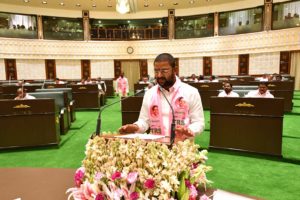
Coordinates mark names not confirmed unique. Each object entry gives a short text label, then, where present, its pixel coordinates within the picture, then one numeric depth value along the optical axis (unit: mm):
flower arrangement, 861
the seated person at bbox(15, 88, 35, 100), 6215
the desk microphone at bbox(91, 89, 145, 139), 1280
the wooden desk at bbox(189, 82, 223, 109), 9102
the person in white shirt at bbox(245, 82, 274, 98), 6028
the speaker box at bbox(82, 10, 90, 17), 18703
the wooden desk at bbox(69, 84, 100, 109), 9938
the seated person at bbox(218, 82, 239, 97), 6126
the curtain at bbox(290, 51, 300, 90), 15379
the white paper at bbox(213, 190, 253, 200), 1282
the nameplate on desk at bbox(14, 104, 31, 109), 4984
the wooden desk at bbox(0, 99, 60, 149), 4962
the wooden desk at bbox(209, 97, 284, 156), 4266
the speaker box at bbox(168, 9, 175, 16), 18969
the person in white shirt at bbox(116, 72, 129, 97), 12305
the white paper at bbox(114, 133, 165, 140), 1230
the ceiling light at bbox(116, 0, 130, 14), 10781
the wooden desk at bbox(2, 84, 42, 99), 9445
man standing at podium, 2387
